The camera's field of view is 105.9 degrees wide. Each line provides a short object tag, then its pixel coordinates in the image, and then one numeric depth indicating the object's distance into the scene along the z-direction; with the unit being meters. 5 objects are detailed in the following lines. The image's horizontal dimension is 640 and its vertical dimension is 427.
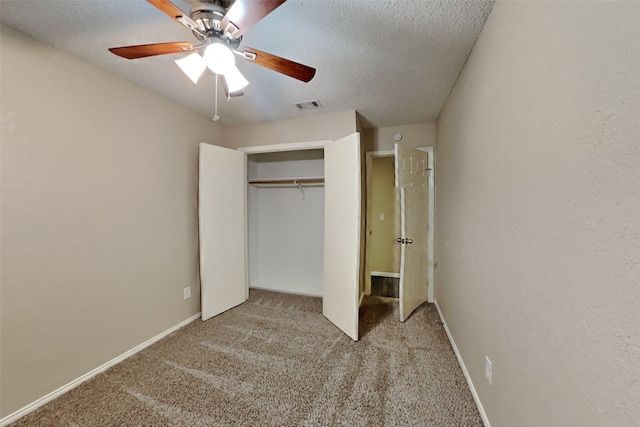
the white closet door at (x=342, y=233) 2.29
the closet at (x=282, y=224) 2.40
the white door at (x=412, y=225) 2.59
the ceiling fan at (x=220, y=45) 1.02
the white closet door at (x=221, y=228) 2.69
